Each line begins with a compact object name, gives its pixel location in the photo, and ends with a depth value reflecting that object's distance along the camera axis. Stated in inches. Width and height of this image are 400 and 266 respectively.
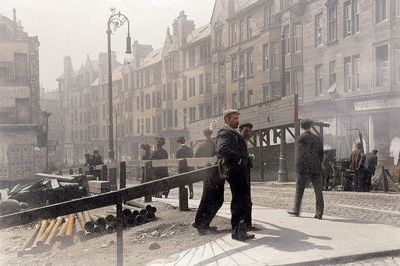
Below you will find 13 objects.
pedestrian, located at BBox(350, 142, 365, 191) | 621.6
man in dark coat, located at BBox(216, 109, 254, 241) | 243.1
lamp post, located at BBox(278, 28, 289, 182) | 797.2
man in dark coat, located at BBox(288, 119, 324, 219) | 322.7
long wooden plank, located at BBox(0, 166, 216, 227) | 185.3
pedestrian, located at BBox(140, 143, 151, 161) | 557.9
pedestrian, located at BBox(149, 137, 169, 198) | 493.4
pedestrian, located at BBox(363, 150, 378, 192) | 628.9
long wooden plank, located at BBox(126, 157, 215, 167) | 347.9
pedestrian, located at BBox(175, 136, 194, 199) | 507.3
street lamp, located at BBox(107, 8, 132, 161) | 633.6
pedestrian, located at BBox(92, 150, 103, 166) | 658.8
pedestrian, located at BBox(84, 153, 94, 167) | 664.4
